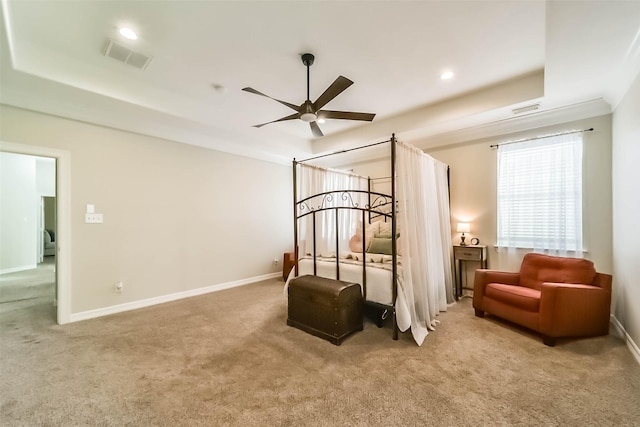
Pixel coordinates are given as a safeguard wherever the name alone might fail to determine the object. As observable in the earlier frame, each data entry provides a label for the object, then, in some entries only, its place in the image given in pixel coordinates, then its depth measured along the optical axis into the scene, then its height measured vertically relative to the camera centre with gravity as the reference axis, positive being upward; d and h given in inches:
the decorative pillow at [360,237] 162.6 -14.8
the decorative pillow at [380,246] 145.6 -18.6
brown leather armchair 101.0 -35.8
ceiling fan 95.4 +44.1
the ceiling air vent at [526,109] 130.6 +54.1
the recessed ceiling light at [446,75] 120.6 +66.1
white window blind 133.4 +10.9
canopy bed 111.3 -15.0
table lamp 160.9 -9.4
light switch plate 134.7 -1.6
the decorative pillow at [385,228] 158.1 -8.7
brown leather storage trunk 104.7 -39.9
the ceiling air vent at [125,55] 100.8 +66.0
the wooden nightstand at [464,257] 154.9 -26.4
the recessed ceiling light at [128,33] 92.3 +66.4
